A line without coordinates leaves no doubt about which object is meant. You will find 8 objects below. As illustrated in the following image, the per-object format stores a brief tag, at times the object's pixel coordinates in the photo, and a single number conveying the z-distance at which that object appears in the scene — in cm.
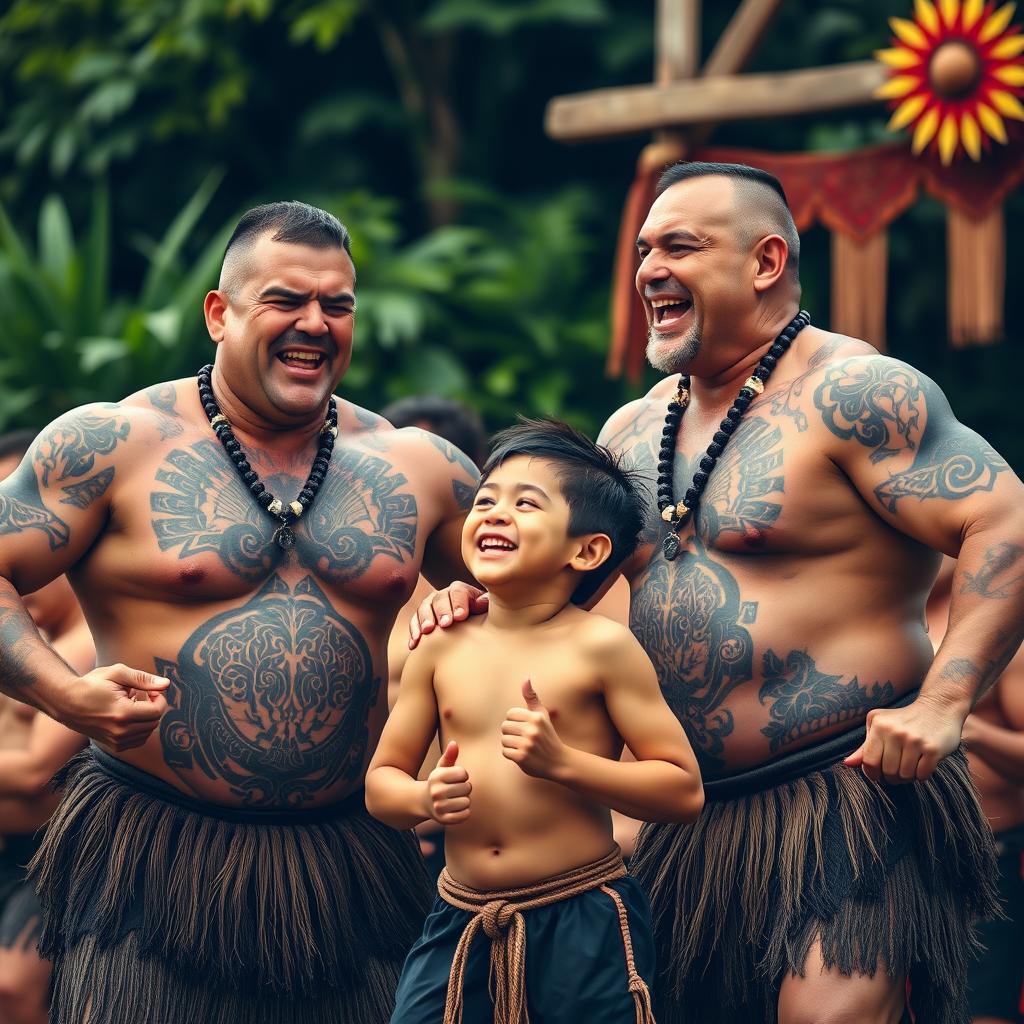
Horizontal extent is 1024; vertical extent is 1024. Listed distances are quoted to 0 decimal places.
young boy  338
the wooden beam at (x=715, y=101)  688
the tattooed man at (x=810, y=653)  361
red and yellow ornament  666
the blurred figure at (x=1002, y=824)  513
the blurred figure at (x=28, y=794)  511
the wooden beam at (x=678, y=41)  730
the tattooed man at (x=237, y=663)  390
